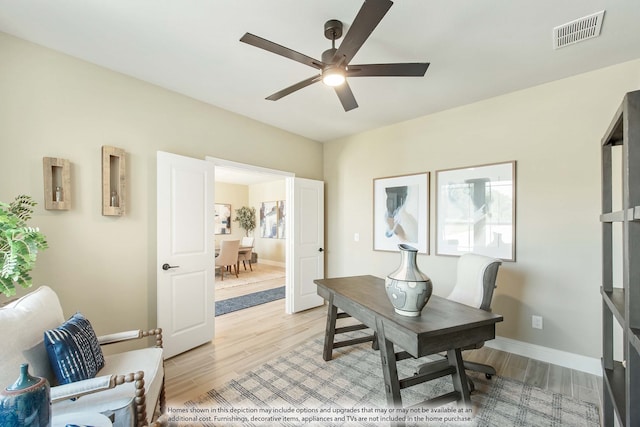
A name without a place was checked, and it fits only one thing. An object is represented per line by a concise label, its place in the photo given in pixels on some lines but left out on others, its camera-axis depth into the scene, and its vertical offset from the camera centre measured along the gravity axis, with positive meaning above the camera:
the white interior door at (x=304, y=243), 4.04 -0.47
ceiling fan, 1.44 +0.94
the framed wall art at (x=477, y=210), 2.83 +0.01
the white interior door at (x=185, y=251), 2.66 -0.40
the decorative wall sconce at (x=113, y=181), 2.36 +0.28
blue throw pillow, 1.38 -0.73
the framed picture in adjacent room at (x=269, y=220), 8.09 -0.23
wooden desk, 1.55 -0.72
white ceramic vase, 1.69 -0.46
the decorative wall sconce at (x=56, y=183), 2.07 +0.23
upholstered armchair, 1.27 -0.81
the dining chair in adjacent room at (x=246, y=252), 6.96 -1.00
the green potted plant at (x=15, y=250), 1.31 -0.18
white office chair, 2.24 -0.65
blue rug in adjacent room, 4.20 -1.47
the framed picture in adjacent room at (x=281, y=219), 7.84 -0.20
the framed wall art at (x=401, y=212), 3.43 +0.00
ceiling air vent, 1.78 +1.23
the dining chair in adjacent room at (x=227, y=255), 6.09 -0.95
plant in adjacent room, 8.45 -0.21
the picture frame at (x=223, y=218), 7.98 -0.17
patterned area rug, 1.84 -1.39
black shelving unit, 1.01 -0.17
